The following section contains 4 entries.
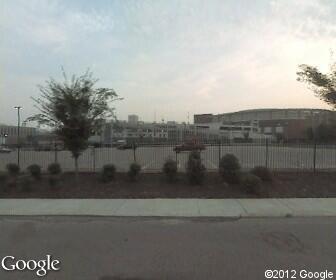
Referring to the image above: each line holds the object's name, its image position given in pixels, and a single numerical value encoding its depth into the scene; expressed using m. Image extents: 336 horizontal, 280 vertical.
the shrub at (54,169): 17.42
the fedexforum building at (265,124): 150.32
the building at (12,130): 131.88
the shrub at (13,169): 17.59
